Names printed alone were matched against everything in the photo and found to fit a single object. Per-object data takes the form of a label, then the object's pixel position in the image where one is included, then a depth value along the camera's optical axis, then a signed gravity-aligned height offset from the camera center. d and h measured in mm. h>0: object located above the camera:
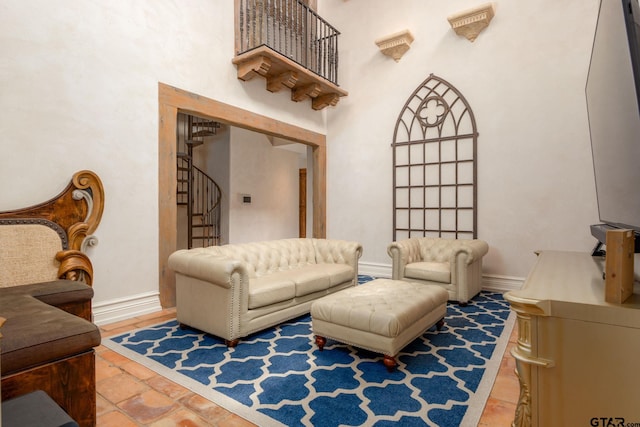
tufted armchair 3467 -649
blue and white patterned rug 1646 -1018
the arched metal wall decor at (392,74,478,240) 4340 +567
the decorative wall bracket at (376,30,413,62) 4633 +2314
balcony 3963 +2166
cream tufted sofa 2473 -674
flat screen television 1005 +369
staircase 6207 +302
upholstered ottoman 2066 -728
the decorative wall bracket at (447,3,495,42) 4027 +2311
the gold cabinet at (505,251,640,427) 920 -444
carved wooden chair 1341 -504
